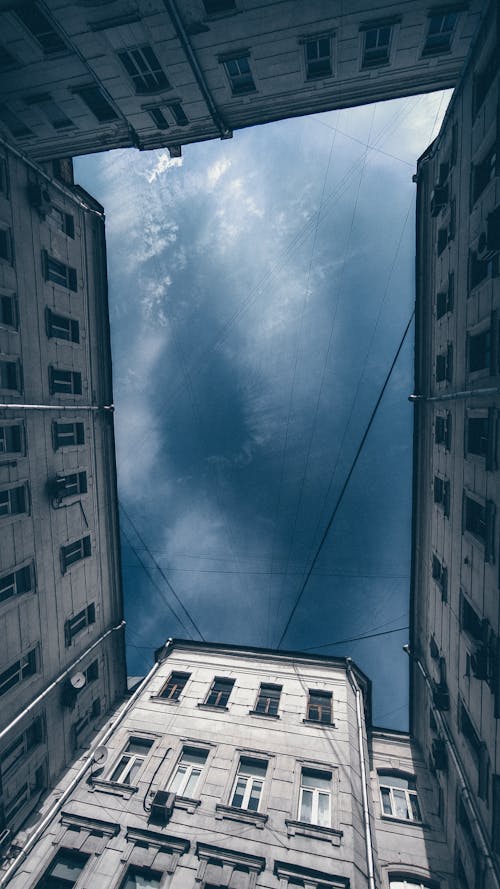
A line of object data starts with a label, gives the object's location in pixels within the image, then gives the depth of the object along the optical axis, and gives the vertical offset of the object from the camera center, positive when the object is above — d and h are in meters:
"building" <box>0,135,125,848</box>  16.25 -3.17
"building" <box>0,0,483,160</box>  14.83 +16.36
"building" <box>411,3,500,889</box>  12.45 -1.85
